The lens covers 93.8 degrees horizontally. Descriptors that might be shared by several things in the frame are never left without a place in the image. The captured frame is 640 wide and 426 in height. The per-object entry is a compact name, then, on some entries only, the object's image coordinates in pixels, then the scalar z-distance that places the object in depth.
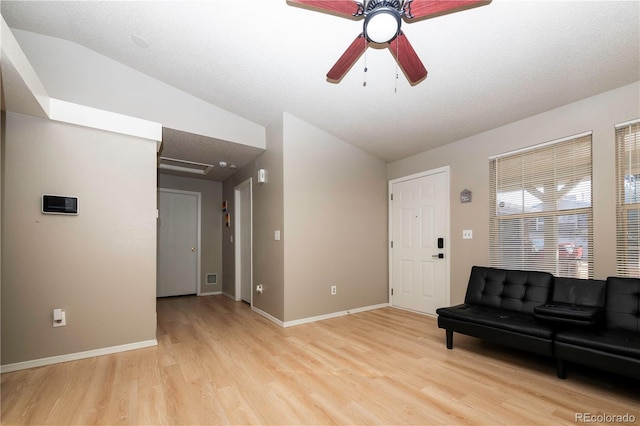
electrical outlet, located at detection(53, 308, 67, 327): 2.74
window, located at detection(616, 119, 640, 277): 2.61
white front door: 4.15
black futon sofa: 2.12
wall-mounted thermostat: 2.73
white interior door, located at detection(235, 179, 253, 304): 5.09
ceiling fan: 1.51
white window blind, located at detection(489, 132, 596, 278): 2.94
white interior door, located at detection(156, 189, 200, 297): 5.74
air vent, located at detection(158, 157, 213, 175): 5.03
